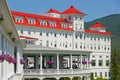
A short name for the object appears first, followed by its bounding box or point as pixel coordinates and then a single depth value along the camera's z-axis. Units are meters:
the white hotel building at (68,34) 78.19
